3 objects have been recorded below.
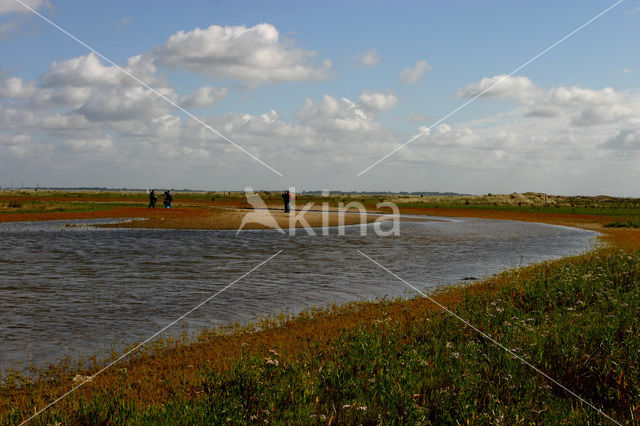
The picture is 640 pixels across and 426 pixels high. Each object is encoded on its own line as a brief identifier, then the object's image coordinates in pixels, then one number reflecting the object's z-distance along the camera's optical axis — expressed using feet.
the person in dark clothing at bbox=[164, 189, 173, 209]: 212.39
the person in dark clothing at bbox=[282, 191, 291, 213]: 198.27
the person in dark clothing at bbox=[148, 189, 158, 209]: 210.15
